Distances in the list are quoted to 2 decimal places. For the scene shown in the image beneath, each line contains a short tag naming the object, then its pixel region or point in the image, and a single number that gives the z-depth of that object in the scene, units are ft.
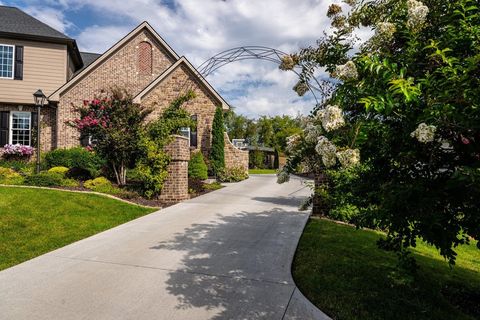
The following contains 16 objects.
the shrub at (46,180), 33.24
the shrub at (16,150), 49.62
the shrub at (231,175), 51.52
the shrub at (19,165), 45.80
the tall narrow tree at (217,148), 51.94
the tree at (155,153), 31.50
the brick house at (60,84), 50.78
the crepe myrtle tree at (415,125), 6.59
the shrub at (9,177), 34.21
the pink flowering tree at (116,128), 33.45
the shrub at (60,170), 40.11
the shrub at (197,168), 47.29
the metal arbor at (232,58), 35.30
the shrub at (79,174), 40.35
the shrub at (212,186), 41.04
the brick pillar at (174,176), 31.76
